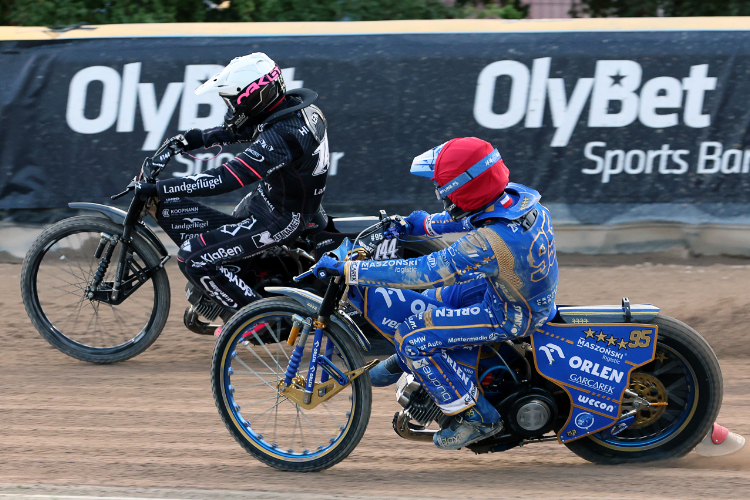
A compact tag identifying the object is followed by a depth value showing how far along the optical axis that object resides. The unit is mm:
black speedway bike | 11484
